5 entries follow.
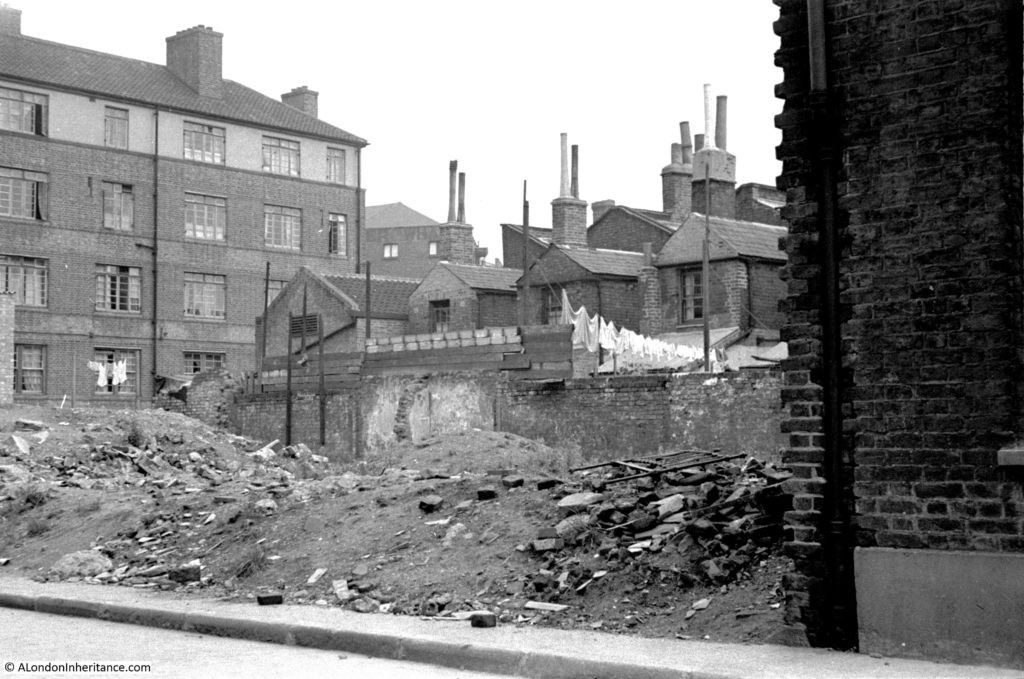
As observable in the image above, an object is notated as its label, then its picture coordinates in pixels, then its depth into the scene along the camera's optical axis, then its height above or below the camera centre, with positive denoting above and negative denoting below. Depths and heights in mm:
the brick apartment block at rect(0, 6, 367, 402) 50531 +8199
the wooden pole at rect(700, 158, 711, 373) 37375 +3677
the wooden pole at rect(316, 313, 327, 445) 37125 -670
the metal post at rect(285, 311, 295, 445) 38156 -741
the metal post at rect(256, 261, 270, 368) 51000 +3735
